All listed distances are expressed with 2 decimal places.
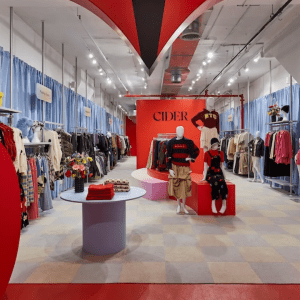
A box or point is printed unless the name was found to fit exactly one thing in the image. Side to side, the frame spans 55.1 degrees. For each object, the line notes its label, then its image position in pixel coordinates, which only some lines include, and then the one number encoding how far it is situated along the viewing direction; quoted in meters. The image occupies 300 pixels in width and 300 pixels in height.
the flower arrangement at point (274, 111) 7.95
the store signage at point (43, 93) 5.88
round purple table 3.34
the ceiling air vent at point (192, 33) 5.00
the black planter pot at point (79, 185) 3.55
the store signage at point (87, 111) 9.68
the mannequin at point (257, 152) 8.98
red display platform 5.12
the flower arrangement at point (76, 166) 3.72
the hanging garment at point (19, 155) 4.01
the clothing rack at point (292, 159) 6.98
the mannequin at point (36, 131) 5.31
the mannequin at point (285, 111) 7.28
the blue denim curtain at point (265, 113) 7.18
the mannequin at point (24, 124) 5.04
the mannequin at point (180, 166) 5.18
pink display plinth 6.50
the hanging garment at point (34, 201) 4.69
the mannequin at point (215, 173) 5.00
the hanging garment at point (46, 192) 5.13
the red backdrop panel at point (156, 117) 9.59
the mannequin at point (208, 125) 6.92
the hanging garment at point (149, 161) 7.78
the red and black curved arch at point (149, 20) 1.33
